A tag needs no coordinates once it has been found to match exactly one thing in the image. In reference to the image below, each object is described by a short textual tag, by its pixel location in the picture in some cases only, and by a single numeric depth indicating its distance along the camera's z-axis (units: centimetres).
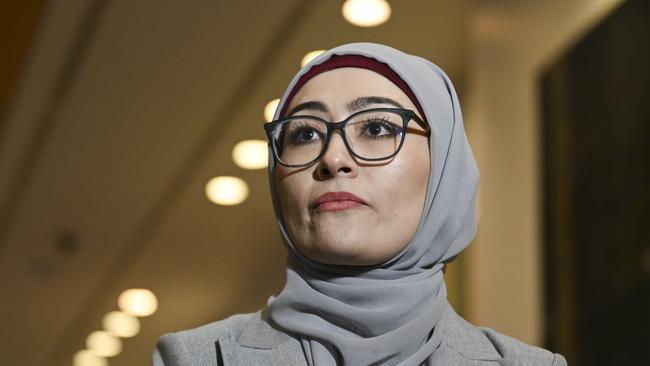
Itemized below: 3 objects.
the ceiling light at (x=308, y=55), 232
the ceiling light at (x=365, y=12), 257
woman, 142
